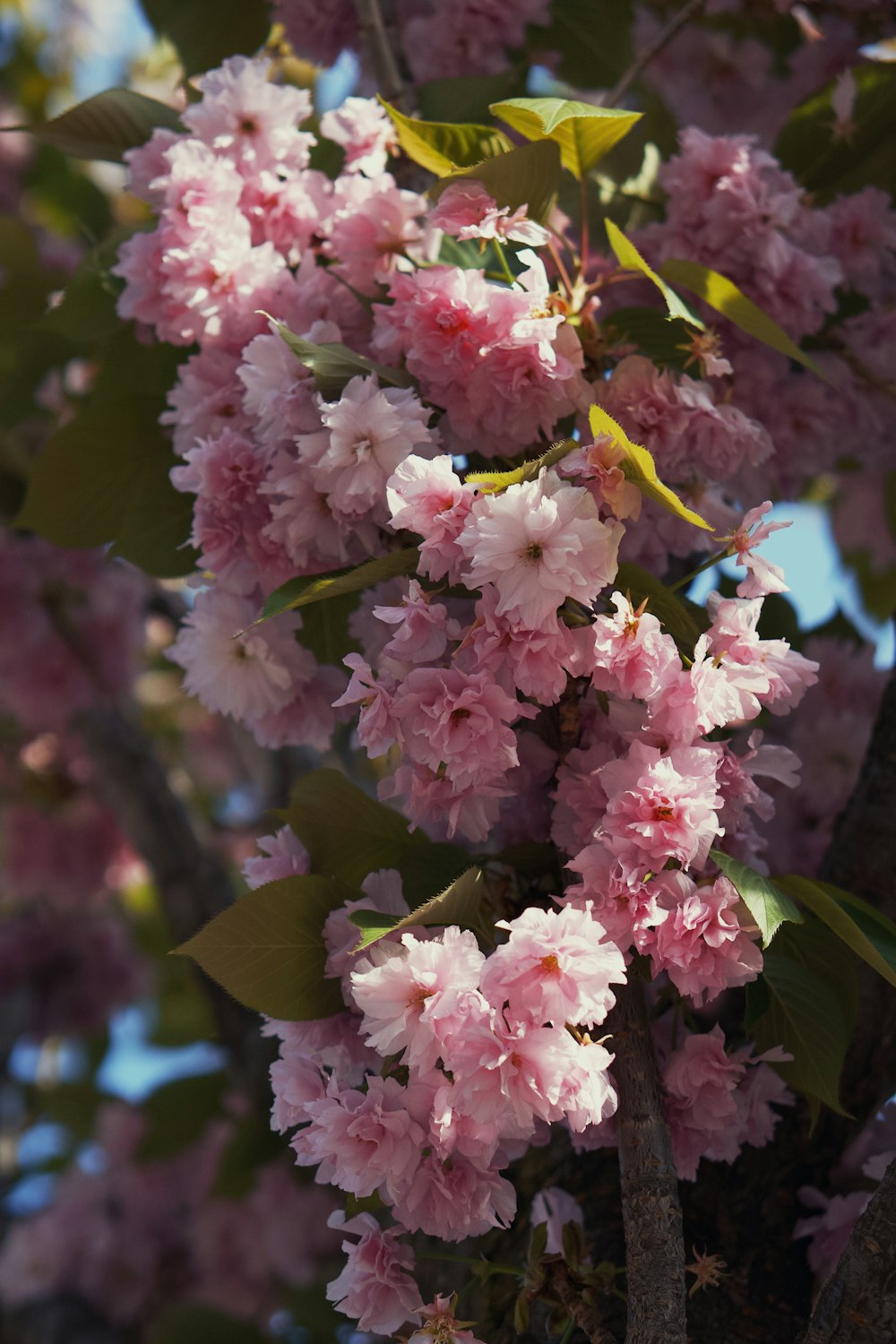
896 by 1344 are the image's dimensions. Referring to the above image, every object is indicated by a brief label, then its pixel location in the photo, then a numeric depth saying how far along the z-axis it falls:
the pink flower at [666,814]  1.08
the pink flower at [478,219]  1.15
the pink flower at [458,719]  1.09
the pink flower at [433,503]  1.09
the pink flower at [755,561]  1.11
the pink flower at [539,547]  1.07
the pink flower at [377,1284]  1.11
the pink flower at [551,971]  1.05
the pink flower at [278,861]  1.16
